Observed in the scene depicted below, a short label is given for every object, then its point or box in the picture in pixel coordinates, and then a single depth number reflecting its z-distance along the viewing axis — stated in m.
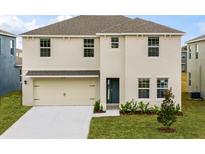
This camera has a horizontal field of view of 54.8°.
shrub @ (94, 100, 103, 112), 14.52
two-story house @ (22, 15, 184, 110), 14.19
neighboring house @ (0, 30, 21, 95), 19.00
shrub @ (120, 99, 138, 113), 13.98
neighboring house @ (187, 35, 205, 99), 18.82
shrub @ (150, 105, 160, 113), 13.94
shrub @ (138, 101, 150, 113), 13.95
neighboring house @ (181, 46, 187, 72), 31.32
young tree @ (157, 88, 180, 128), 10.76
